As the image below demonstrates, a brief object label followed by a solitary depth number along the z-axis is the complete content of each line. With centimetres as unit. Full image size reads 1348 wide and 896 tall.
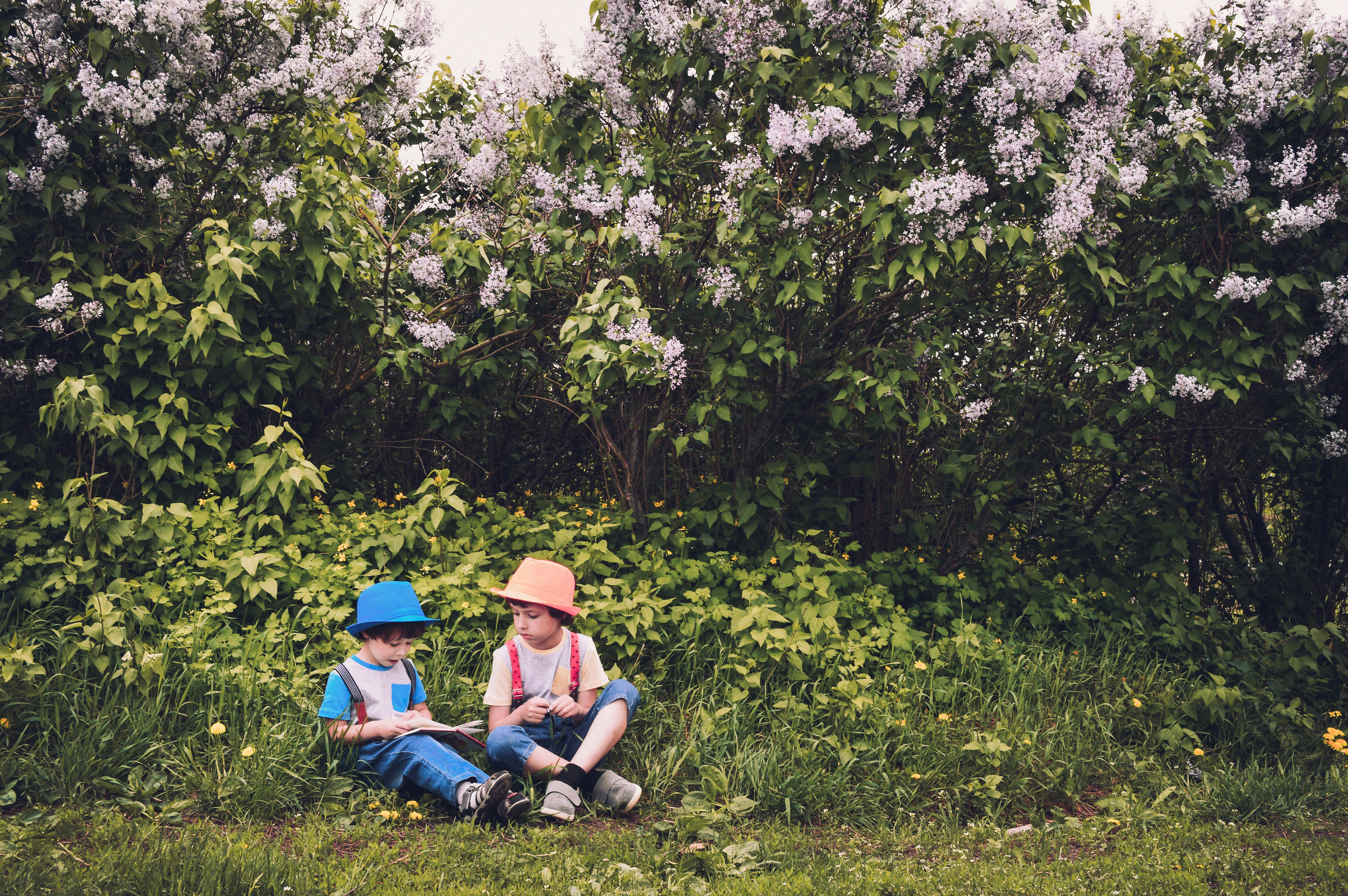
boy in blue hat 329
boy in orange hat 350
